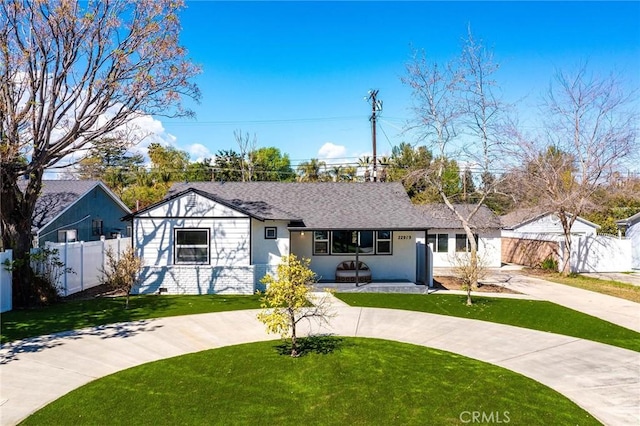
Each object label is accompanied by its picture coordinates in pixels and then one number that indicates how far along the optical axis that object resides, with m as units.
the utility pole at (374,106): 26.38
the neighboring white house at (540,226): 26.61
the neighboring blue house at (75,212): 17.95
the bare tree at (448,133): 16.97
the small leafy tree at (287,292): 7.49
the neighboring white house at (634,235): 22.47
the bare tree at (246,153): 44.66
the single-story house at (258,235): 15.12
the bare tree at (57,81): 12.00
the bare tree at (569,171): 19.08
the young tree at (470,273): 13.12
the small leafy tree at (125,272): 11.89
